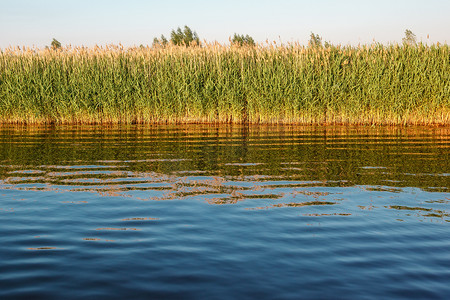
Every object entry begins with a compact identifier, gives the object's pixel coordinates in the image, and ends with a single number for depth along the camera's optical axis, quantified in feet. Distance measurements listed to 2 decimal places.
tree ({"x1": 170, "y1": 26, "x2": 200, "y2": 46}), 253.06
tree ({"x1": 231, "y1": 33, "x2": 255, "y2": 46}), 244.83
